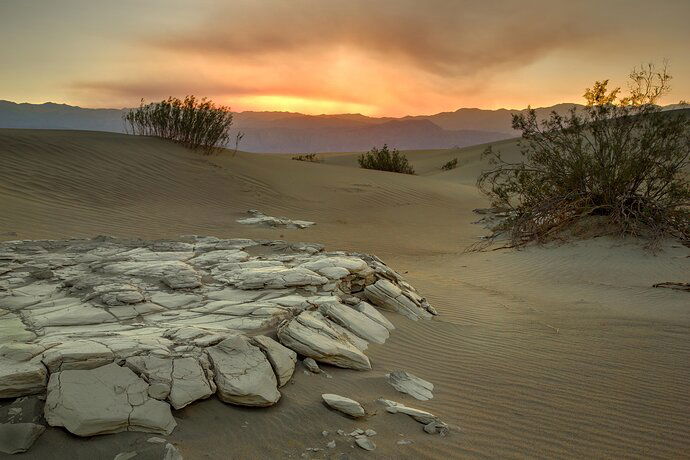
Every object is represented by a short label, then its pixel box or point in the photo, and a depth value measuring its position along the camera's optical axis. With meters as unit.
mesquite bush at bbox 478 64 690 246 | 9.36
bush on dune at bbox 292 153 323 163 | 31.71
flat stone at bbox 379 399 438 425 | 3.02
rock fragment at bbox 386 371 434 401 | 3.44
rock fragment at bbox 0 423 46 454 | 2.32
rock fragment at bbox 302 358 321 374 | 3.45
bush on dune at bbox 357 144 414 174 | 26.81
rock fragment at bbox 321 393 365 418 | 2.95
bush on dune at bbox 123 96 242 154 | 17.34
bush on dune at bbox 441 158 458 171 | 36.63
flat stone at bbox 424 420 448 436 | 2.92
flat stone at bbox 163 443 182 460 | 2.36
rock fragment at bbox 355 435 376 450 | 2.67
